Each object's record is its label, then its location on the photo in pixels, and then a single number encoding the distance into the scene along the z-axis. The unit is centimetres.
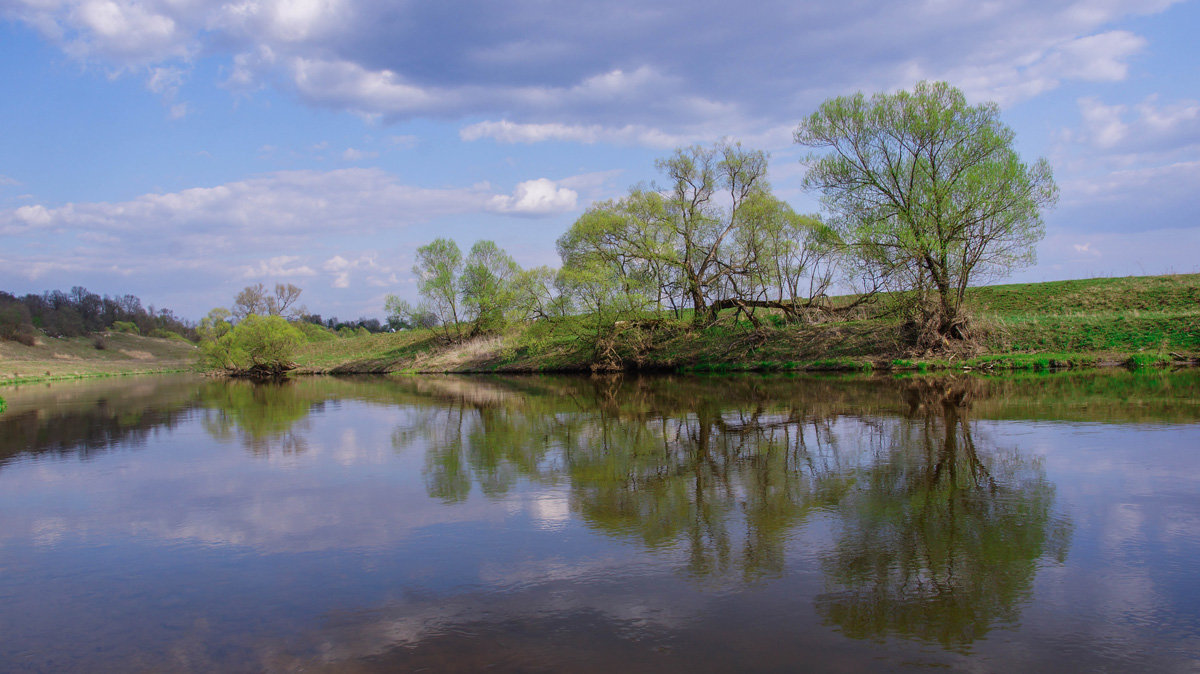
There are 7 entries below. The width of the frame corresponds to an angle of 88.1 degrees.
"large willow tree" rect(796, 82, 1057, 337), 2506
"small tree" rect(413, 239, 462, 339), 4728
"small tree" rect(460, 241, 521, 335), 4712
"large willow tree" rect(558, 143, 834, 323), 3462
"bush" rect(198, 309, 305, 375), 4928
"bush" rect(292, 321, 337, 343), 7338
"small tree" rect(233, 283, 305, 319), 7050
